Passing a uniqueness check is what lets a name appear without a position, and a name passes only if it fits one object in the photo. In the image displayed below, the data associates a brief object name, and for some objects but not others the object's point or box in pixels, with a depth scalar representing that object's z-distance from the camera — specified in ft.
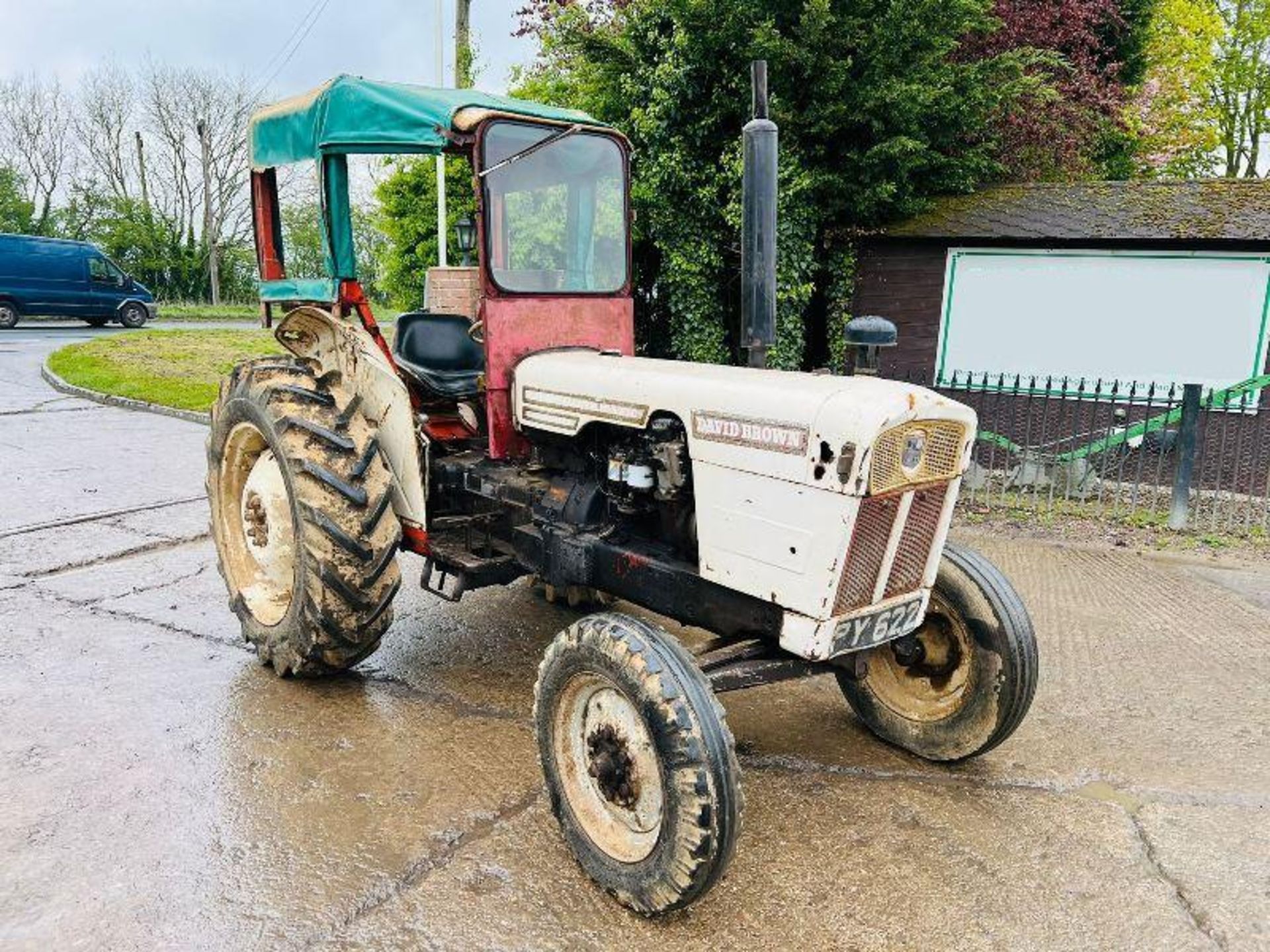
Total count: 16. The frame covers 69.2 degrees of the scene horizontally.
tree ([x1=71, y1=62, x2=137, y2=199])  115.44
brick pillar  15.62
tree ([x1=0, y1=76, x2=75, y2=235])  113.39
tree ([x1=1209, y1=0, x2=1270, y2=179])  68.23
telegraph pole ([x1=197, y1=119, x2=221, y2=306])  105.29
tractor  8.50
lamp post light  12.96
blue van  71.97
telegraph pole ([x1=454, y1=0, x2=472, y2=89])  53.47
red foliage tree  36.04
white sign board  26.68
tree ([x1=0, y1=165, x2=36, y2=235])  103.24
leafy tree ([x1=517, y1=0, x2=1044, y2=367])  27.99
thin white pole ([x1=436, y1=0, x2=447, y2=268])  20.51
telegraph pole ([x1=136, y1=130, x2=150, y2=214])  112.37
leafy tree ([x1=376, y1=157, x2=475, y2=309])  44.73
